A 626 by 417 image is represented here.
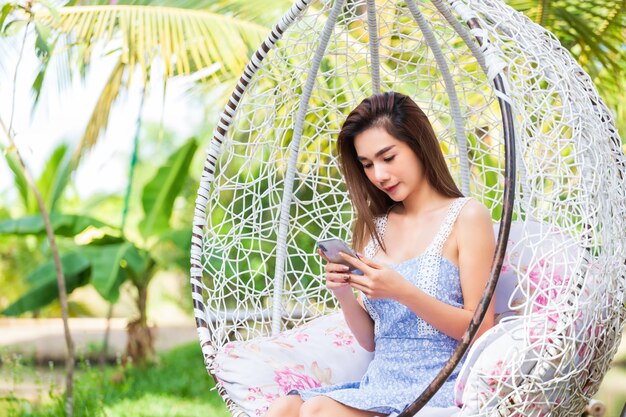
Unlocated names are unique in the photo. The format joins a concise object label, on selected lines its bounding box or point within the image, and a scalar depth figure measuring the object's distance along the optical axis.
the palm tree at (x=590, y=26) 3.71
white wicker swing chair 1.91
